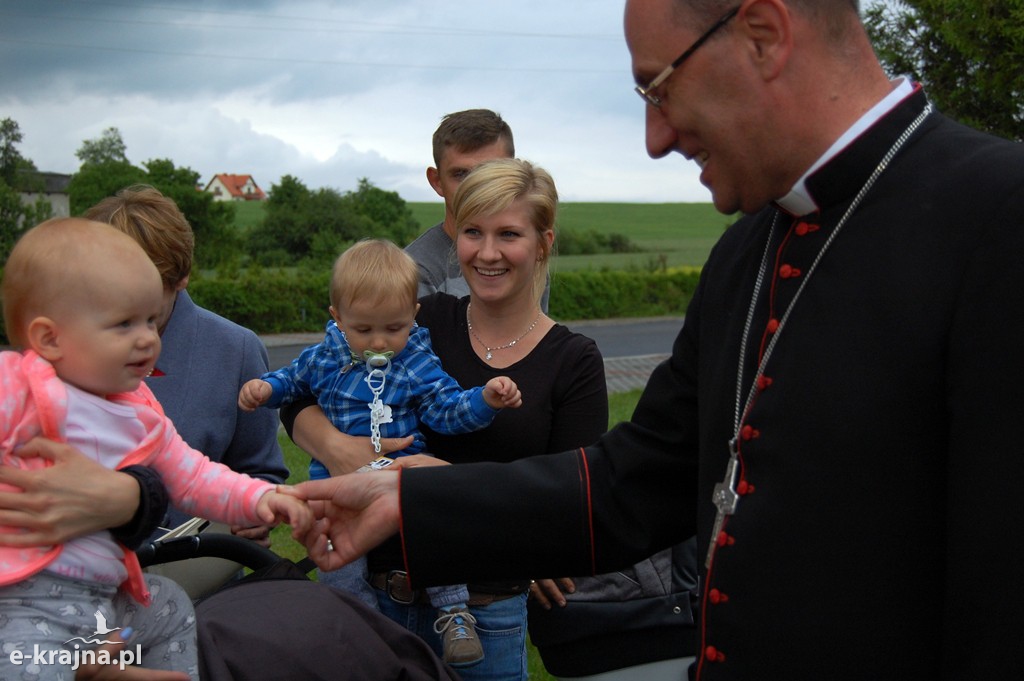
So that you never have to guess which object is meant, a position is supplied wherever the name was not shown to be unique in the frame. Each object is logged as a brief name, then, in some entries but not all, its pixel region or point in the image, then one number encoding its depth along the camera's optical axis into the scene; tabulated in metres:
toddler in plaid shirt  3.20
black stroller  2.28
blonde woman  3.26
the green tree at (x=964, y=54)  9.88
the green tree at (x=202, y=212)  29.96
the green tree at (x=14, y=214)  22.31
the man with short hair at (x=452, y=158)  4.32
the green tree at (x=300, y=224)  30.52
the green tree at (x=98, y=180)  34.03
